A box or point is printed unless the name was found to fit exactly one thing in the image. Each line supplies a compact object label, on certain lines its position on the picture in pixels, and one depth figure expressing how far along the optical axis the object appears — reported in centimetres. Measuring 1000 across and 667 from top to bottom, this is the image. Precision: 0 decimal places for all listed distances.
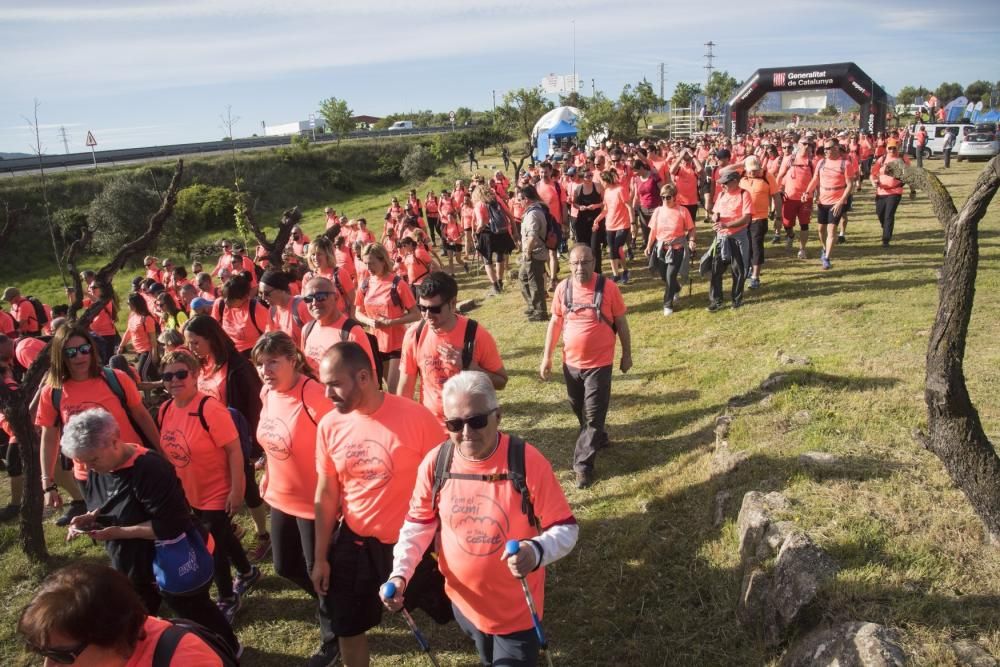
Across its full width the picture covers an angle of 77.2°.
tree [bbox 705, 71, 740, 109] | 7281
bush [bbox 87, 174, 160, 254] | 3173
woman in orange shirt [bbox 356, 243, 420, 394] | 622
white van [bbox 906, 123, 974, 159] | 2696
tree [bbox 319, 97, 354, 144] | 5762
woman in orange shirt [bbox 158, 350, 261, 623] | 393
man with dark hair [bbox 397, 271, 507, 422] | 423
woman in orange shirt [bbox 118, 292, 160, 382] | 847
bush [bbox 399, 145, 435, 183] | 4712
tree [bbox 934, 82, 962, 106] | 7895
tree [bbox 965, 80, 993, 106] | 7625
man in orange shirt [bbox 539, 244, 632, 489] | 534
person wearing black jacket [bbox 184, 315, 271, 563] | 462
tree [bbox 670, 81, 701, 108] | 5838
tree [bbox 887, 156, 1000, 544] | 299
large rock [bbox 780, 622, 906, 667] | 269
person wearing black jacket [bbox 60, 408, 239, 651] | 313
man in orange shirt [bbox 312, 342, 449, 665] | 309
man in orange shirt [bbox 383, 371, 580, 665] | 258
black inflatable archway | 3353
